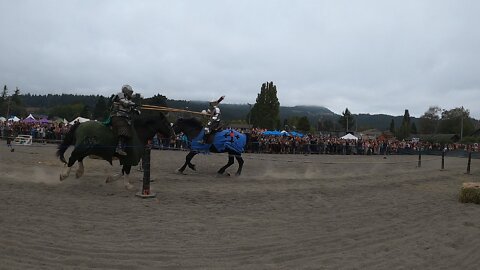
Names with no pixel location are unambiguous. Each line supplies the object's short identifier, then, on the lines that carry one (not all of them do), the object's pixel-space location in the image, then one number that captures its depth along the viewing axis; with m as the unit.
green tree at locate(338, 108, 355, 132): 137.75
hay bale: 12.38
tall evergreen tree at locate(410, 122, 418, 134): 137.95
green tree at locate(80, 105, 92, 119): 89.76
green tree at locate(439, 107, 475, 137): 109.12
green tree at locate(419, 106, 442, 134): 123.54
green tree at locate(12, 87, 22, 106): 129.25
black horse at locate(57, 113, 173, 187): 11.34
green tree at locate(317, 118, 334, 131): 145.88
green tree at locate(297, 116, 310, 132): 109.56
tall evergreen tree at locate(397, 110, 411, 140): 121.18
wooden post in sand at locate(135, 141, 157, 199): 10.62
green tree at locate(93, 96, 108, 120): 91.73
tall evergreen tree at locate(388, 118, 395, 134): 157.50
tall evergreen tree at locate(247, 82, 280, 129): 96.07
